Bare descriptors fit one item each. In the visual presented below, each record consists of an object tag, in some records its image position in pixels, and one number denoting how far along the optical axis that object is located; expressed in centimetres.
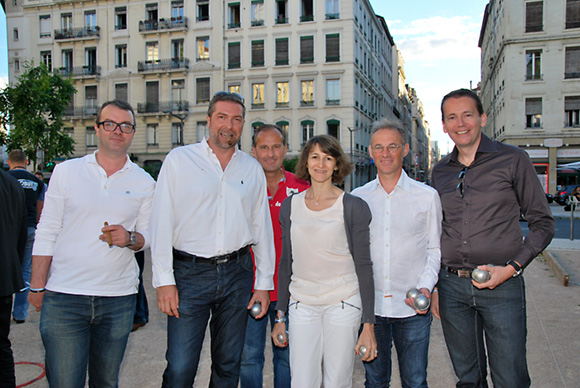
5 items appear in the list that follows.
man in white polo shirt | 264
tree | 2431
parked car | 2689
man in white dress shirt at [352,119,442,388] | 290
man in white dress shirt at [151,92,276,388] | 287
